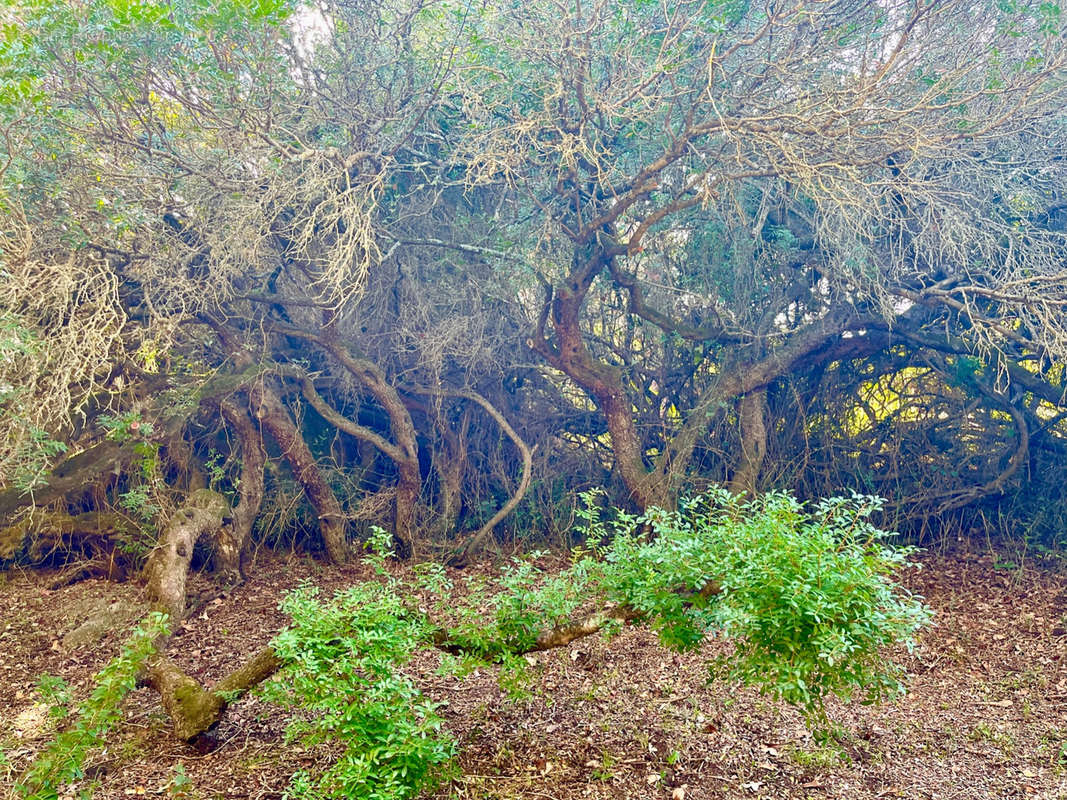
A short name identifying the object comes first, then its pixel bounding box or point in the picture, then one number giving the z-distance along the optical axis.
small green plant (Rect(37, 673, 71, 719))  3.21
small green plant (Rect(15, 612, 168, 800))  3.03
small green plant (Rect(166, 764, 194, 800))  3.31
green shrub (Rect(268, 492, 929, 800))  2.88
